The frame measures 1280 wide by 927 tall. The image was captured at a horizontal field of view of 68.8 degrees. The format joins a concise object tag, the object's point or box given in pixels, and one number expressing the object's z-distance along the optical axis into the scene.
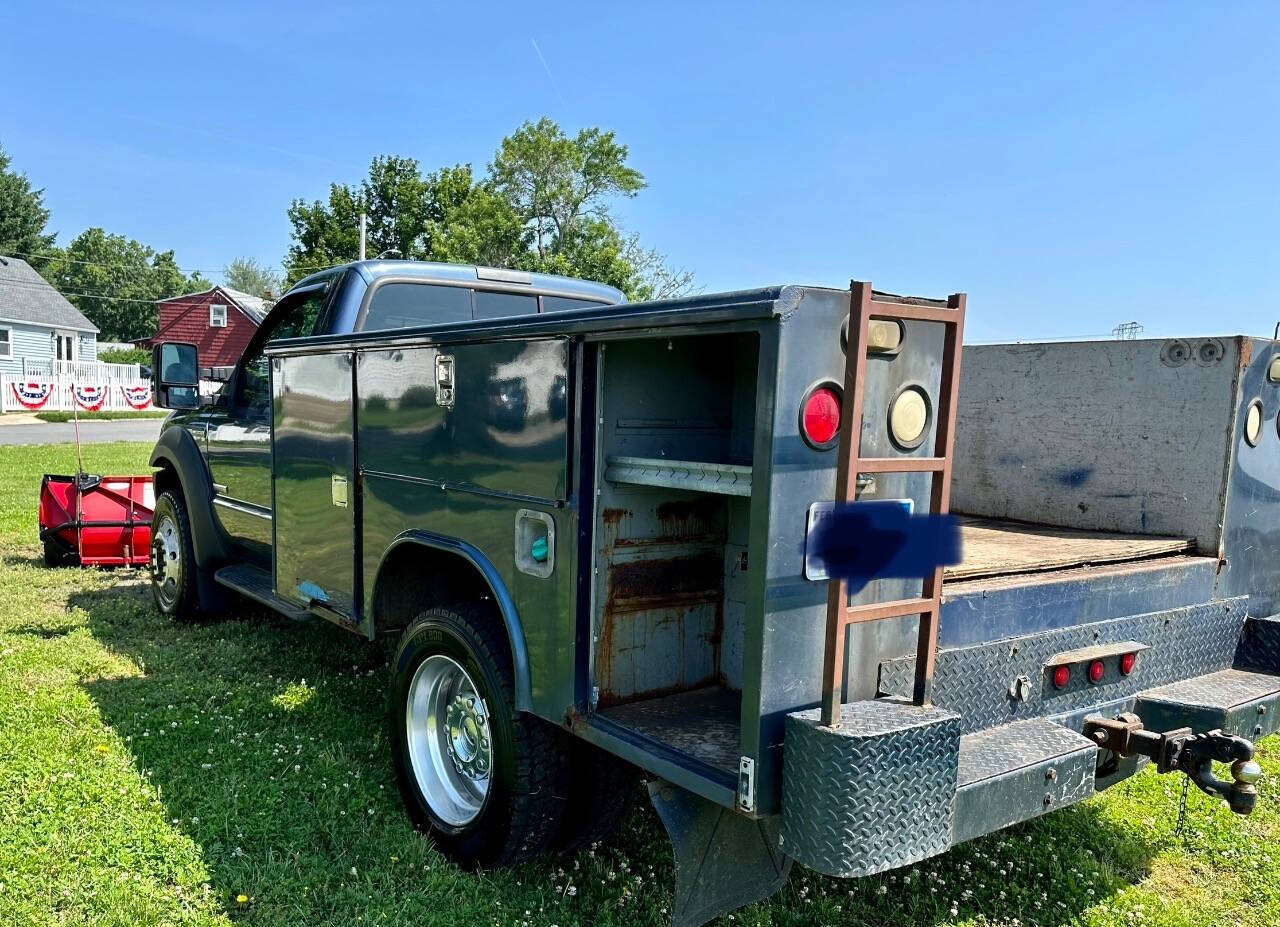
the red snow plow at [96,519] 7.89
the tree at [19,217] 55.09
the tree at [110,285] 69.12
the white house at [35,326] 36.50
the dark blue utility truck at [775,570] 2.21
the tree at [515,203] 32.47
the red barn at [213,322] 45.53
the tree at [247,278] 90.62
